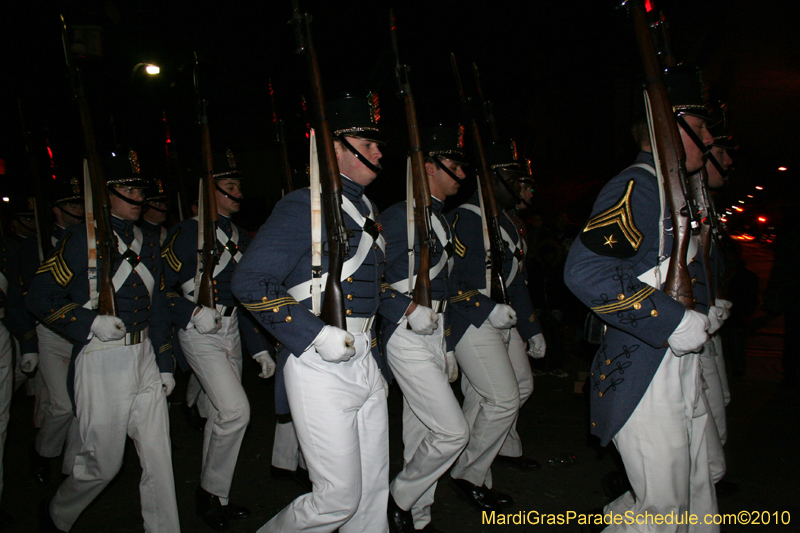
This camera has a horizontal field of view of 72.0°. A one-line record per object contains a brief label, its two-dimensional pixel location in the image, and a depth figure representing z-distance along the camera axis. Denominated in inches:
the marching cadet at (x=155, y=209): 234.5
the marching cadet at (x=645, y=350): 88.2
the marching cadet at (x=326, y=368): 92.2
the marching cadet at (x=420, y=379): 128.0
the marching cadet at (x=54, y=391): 177.9
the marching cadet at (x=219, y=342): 145.2
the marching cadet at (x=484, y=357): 150.4
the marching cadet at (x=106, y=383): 120.0
